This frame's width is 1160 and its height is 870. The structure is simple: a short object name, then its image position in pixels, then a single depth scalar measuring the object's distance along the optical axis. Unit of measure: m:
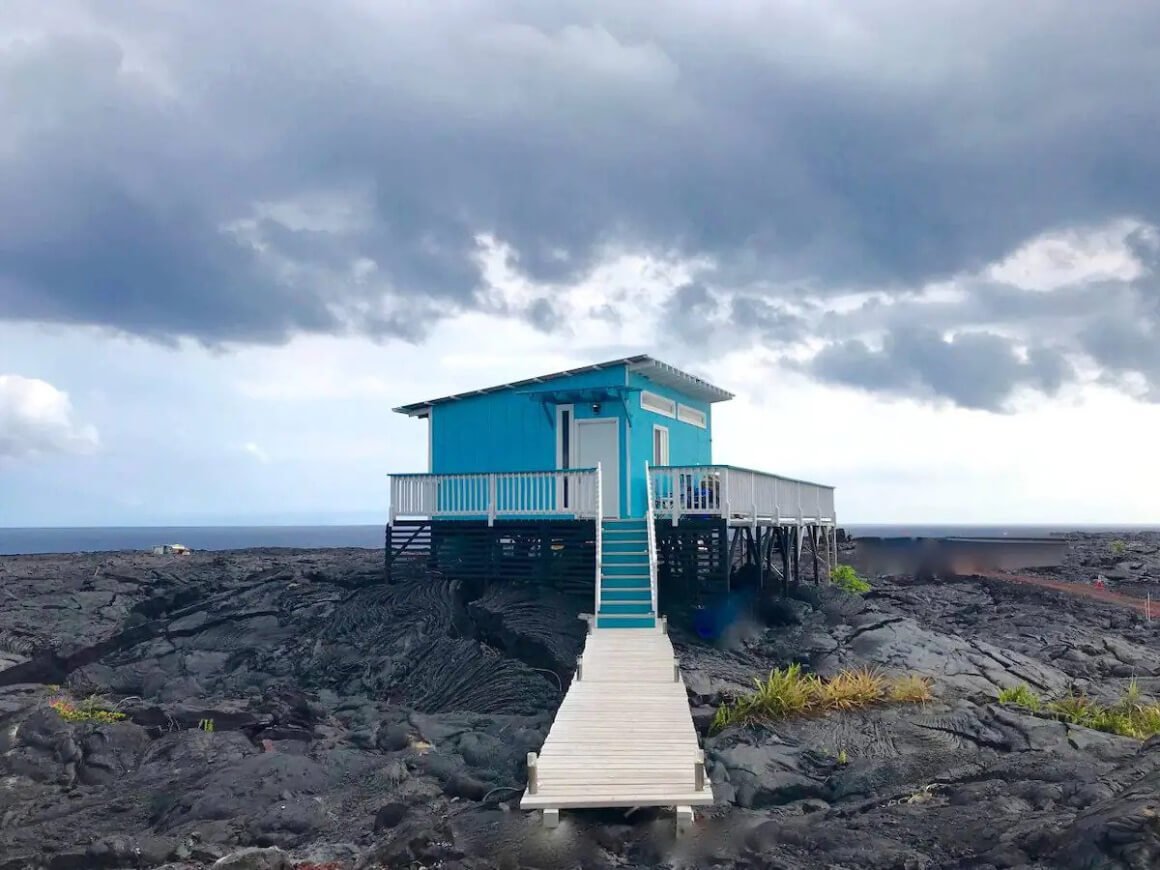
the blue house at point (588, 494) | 20.22
